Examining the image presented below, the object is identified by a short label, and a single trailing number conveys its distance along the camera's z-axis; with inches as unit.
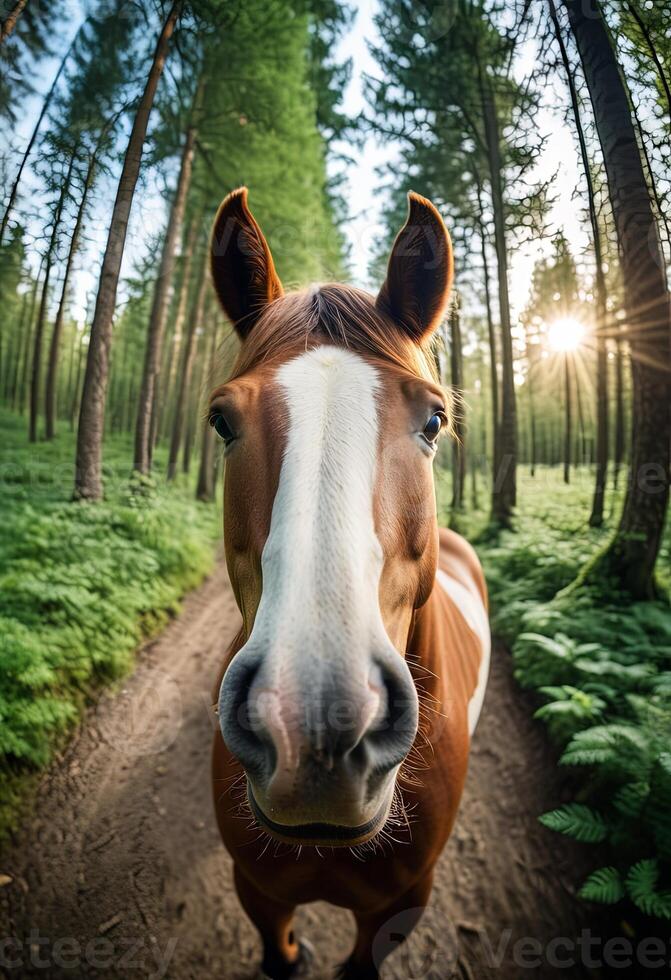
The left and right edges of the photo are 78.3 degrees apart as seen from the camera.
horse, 33.8
